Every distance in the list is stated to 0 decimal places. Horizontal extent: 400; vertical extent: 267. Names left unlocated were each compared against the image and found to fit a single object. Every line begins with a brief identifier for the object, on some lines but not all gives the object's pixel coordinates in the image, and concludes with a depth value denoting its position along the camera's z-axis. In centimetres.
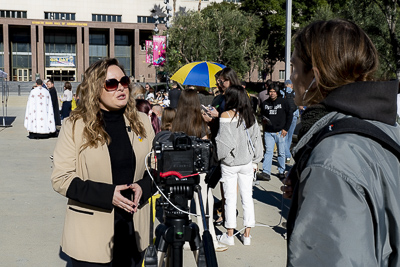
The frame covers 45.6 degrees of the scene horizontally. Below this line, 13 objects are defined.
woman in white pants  556
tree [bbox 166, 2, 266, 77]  2925
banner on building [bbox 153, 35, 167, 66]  2865
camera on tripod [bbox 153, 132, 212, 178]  233
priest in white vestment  1520
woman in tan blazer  290
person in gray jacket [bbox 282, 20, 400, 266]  140
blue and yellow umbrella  888
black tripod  237
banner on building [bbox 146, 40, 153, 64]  3228
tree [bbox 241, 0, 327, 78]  5069
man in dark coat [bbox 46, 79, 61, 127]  1678
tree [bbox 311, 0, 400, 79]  2380
